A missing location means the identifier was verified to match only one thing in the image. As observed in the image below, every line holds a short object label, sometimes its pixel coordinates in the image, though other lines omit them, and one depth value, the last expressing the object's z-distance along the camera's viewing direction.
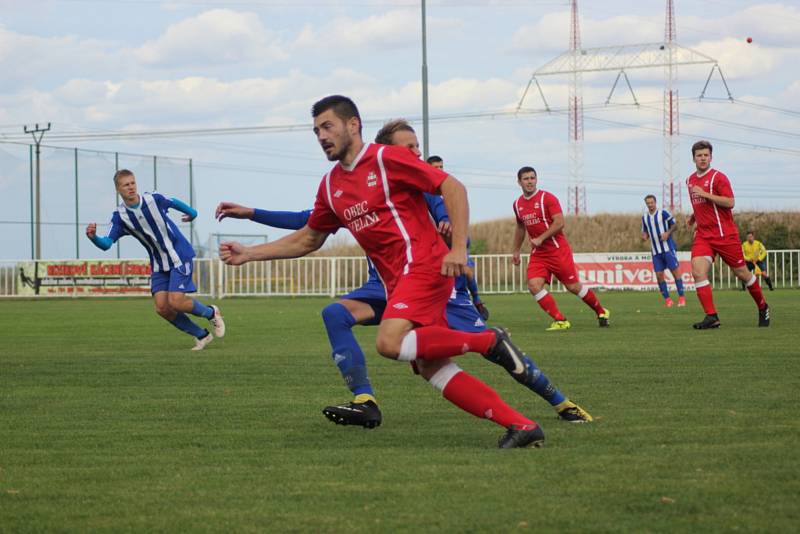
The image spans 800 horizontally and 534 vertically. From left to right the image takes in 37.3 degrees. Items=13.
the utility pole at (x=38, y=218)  42.14
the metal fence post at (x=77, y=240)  42.57
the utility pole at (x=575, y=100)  53.22
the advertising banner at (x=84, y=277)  36.62
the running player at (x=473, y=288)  11.81
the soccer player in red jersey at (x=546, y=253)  16.09
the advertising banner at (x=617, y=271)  34.12
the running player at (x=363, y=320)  6.60
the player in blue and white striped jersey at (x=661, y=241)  23.22
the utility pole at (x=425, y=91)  33.67
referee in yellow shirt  35.28
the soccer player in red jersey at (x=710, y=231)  14.81
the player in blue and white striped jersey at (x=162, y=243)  13.38
